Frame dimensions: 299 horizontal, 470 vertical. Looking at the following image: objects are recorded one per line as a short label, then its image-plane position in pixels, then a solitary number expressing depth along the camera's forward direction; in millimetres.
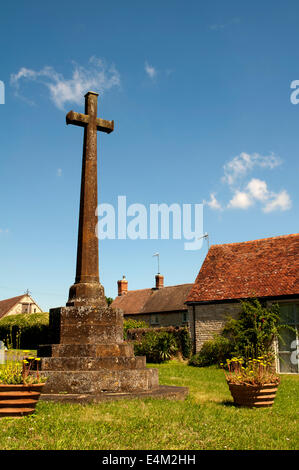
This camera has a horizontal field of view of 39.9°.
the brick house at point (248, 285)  18500
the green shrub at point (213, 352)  19422
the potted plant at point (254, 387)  7294
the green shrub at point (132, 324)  29333
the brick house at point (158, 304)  35312
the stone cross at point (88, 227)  9188
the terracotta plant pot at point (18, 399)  5625
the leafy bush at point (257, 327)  18125
